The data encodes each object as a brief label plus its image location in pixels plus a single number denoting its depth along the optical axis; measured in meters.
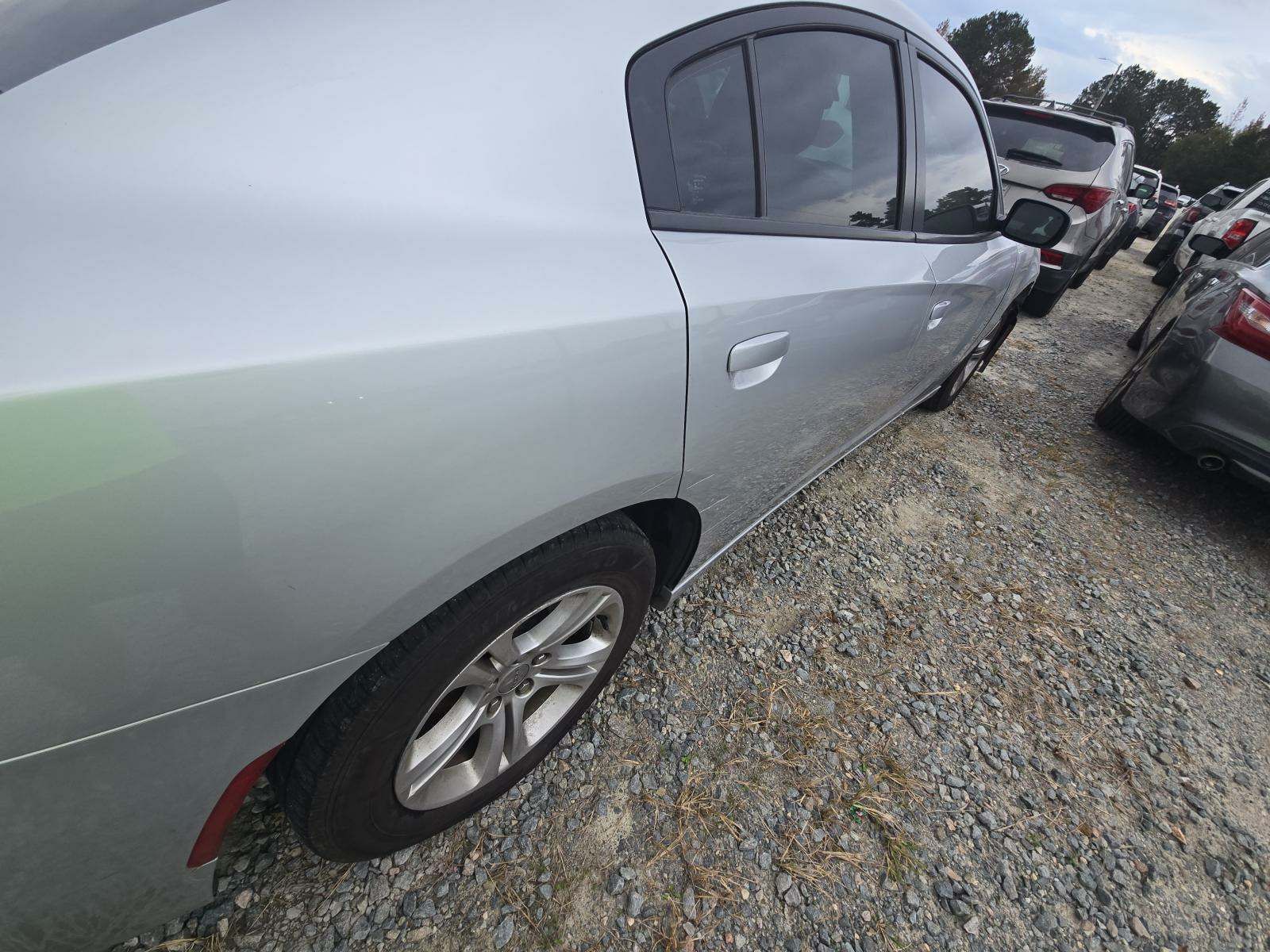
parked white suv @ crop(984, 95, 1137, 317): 4.79
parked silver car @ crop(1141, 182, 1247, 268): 9.45
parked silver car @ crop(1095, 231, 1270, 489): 2.61
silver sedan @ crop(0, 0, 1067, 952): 0.63
